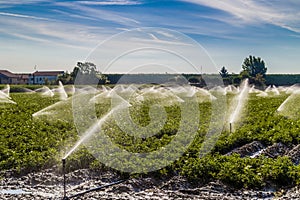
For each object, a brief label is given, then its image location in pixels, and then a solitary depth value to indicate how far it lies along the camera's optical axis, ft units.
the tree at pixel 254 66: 281.91
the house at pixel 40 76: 316.81
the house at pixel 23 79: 306.14
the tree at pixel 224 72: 262.06
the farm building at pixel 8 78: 293.64
